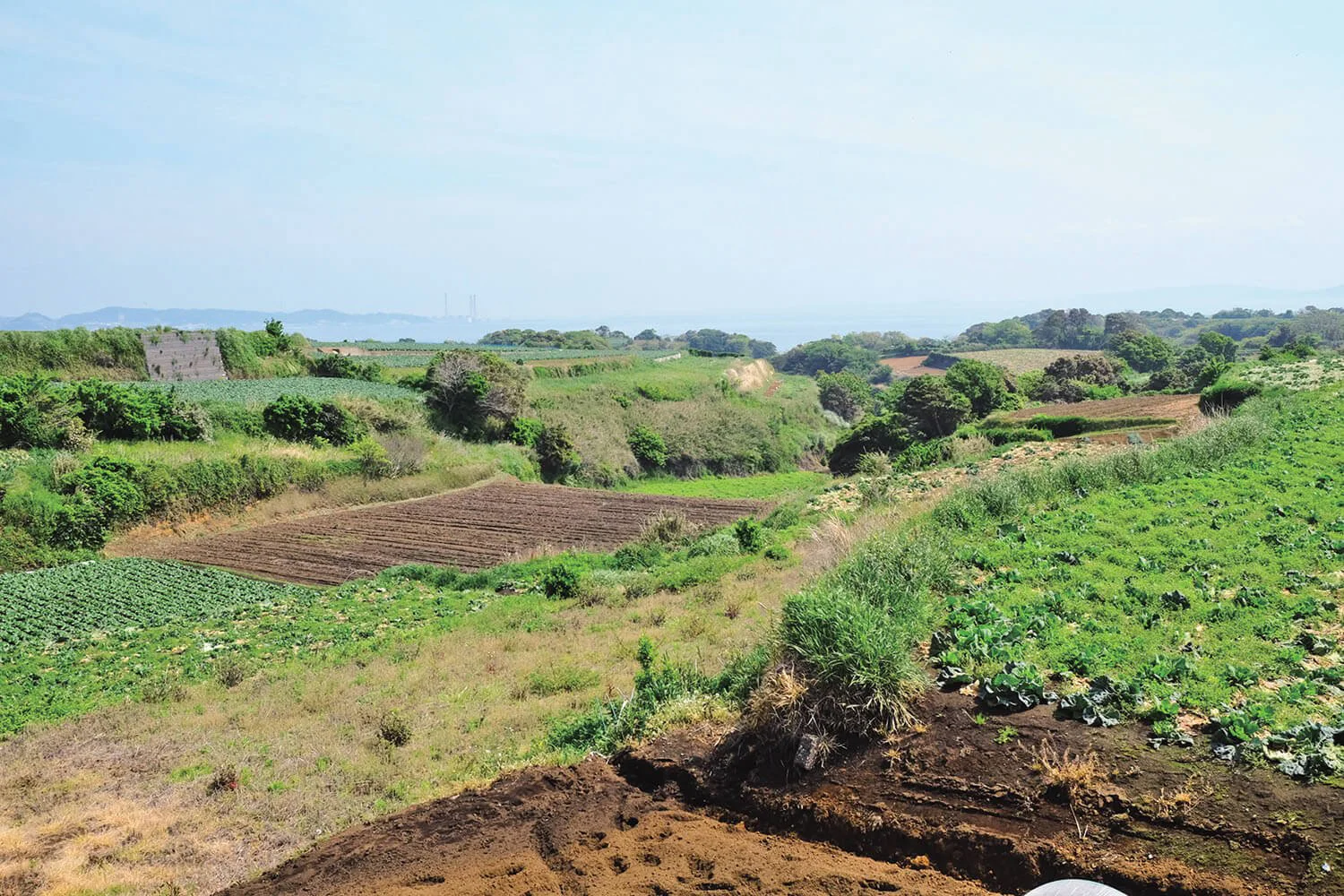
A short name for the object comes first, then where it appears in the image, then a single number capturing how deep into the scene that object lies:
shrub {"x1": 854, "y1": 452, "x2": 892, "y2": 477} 33.00
